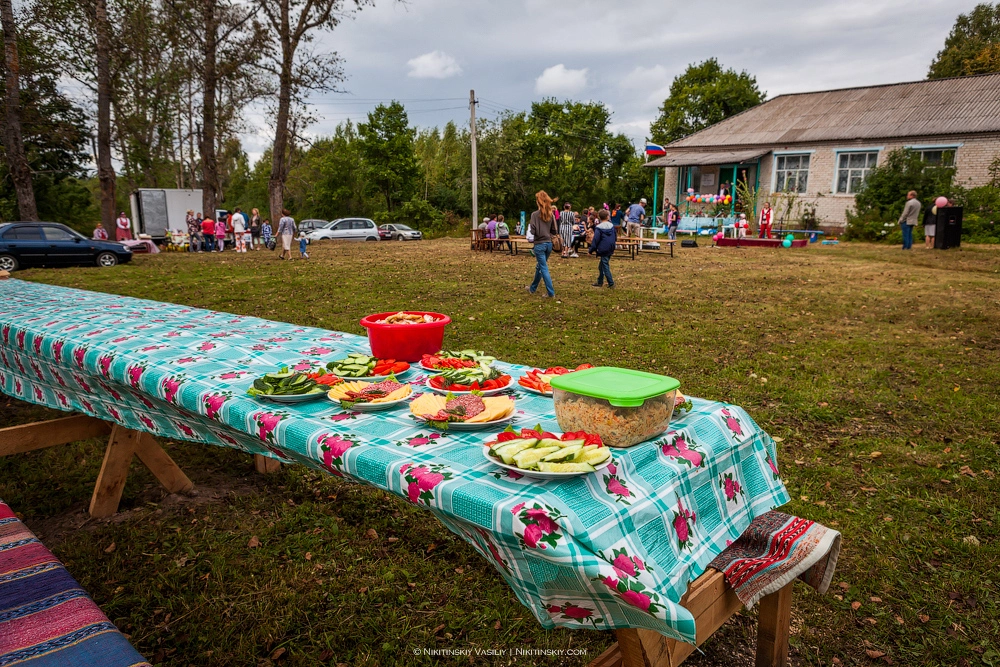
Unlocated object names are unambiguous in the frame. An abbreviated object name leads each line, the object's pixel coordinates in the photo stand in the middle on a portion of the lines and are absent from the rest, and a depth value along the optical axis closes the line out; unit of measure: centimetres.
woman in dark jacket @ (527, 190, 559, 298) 1136
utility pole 2893
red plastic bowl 274
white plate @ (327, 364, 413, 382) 243
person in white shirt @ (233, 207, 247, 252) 2341
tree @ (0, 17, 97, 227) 2167
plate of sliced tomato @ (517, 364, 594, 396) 237
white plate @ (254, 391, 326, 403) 223
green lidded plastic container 173
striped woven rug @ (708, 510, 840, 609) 199
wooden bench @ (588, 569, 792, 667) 171
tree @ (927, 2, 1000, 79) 4381
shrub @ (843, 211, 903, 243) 2428
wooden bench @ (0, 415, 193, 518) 361
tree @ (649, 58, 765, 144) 4806
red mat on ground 2348
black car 1573
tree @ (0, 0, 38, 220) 1866
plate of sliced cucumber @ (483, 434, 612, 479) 157
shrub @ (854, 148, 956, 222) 2431
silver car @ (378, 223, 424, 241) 3447
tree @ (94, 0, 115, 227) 2050
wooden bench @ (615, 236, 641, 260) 1864
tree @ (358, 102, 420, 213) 4847
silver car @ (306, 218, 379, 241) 3212
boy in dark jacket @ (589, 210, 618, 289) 1236
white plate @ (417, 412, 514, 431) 197
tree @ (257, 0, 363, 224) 2552
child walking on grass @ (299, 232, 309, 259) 2002
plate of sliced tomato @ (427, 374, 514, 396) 232
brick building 2556
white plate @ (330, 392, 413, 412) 215
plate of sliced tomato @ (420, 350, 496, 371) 264
